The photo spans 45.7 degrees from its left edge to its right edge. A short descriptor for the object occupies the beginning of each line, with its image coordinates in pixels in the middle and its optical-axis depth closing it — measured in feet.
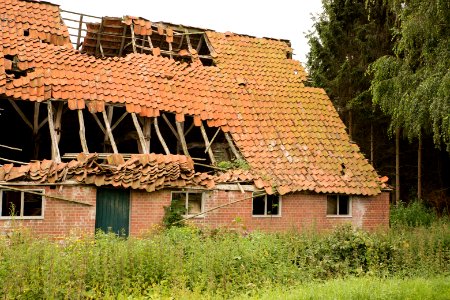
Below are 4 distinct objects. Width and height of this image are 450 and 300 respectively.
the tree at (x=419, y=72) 52.95
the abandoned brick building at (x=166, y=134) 56.24
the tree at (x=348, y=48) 90.12
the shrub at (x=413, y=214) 79.31
